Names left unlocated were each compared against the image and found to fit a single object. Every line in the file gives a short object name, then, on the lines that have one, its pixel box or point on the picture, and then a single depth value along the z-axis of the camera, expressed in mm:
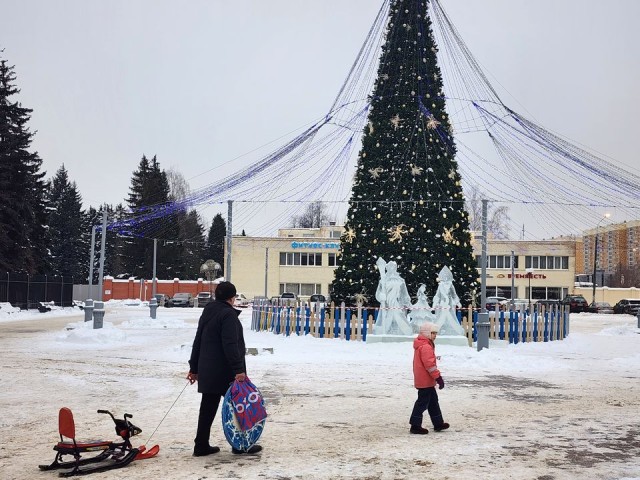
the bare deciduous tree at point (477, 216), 61662
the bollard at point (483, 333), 18953
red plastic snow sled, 6336
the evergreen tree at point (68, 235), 80300
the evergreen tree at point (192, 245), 91062
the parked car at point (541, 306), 22595
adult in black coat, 6863
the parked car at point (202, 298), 61094
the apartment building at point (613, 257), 104875
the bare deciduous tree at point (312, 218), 96625
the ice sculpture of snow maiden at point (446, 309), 20453
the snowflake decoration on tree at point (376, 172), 23547
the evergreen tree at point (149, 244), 79562
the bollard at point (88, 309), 28156
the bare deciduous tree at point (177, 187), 89044
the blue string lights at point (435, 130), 17922
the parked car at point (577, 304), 62125
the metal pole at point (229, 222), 20331
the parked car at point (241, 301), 61119
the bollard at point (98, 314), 24266
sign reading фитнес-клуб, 72438
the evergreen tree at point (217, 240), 99069
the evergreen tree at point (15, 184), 46156
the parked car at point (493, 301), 26977
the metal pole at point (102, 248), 26647
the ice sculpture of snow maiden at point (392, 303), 20516
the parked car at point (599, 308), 62469
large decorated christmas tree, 23188
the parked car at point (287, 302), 24156
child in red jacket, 8273
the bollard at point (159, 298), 66375
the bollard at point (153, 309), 34906
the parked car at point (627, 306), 56219
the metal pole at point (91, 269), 27612
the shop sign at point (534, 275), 74812
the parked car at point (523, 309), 22172
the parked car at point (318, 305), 22641
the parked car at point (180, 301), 62906
